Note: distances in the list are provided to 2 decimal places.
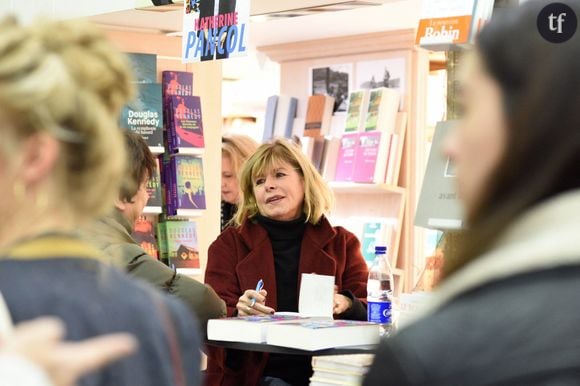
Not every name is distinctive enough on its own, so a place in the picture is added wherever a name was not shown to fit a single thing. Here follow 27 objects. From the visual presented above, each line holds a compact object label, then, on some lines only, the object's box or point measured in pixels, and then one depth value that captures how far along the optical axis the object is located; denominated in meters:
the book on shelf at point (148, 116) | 5.92
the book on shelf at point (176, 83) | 6.18
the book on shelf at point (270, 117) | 8.31
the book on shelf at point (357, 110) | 7.49
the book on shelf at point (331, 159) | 7.71
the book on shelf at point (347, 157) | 7.41
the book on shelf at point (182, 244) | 6.07
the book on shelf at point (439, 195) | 2.90
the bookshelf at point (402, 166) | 7.45
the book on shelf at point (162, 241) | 6.11
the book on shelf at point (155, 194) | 5.94
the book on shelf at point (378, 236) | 7.27
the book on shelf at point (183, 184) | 6.09
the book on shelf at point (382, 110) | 7.31
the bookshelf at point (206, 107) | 6.34
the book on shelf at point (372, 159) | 7.25
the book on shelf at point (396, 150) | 7.36
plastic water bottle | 3.89
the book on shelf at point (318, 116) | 7.92
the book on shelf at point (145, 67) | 5.97
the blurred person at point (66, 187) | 1.18
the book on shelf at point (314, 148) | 7.86
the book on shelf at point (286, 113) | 8.23
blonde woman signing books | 4.16
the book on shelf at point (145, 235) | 5.99
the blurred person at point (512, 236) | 1.03
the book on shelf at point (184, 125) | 6.10
